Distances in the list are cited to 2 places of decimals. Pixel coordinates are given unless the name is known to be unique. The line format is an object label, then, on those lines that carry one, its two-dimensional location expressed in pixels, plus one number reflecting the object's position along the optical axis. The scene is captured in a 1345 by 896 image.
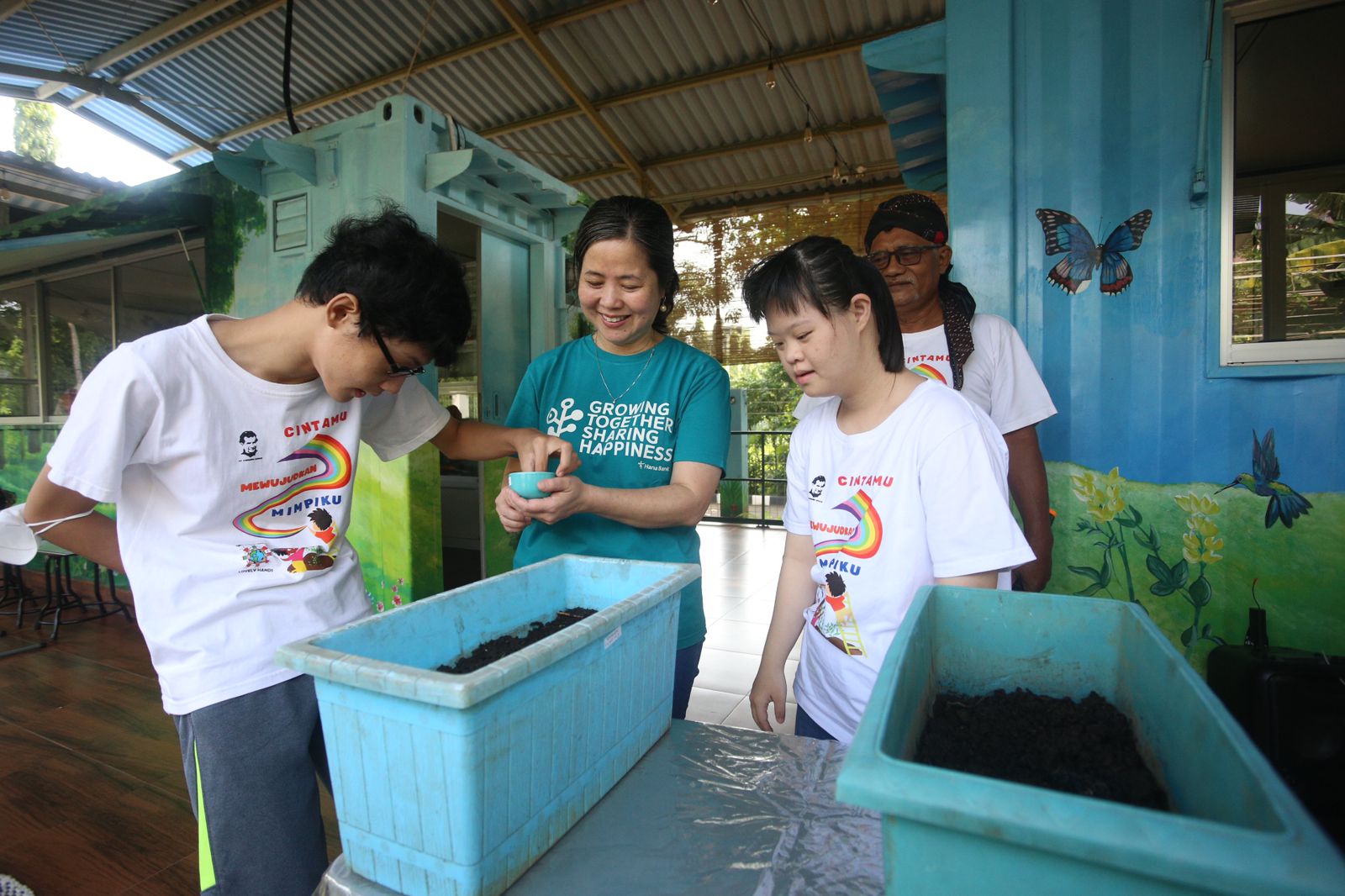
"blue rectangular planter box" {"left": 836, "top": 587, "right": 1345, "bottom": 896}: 0.36
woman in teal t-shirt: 1.29
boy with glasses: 0.95
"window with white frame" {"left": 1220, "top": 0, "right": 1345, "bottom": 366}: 2.07
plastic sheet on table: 0.74
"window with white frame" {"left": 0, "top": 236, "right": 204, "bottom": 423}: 4.86
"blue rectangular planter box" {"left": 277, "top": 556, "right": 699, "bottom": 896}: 0.62
